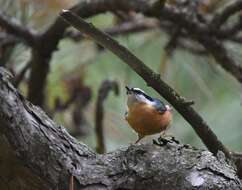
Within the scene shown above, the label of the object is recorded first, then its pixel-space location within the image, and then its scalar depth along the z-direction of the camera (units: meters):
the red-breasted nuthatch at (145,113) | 6.09
